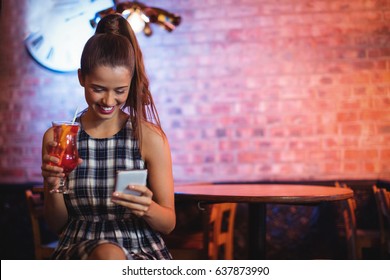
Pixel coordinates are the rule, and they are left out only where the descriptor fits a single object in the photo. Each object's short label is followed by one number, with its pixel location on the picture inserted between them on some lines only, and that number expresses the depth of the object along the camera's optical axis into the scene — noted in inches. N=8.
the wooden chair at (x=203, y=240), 107.6
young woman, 59.1
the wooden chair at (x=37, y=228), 114.8
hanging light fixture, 111.6
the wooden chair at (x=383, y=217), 114.7
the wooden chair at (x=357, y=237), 124.8
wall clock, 141.5
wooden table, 82.1
